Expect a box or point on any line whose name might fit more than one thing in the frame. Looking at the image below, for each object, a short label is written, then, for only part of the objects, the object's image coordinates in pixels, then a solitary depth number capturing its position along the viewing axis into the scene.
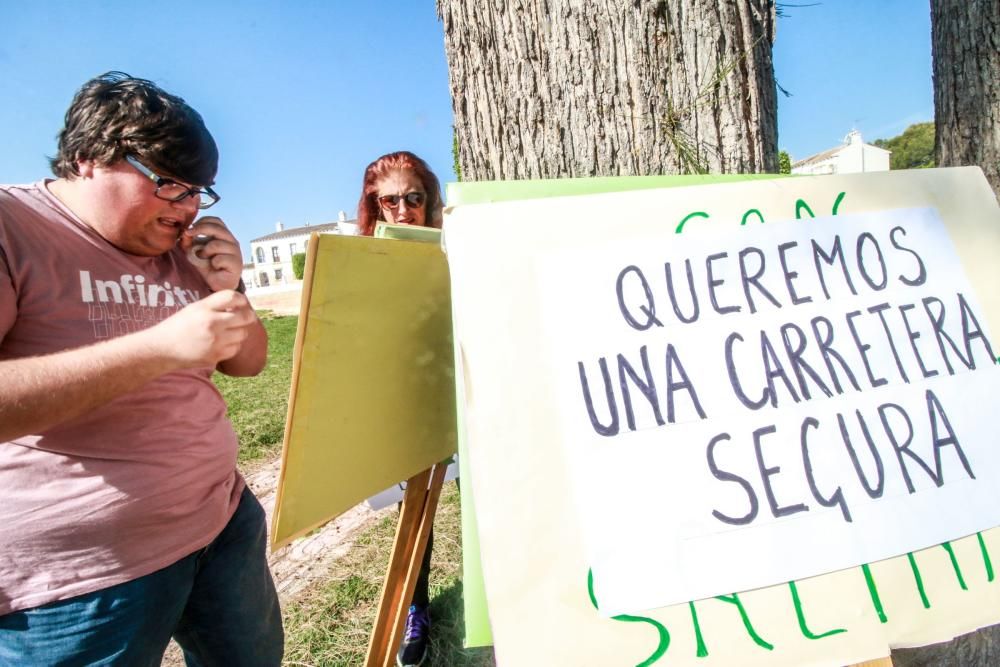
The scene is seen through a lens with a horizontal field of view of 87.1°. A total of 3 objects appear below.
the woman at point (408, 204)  2.15
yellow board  0.88
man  0.90
